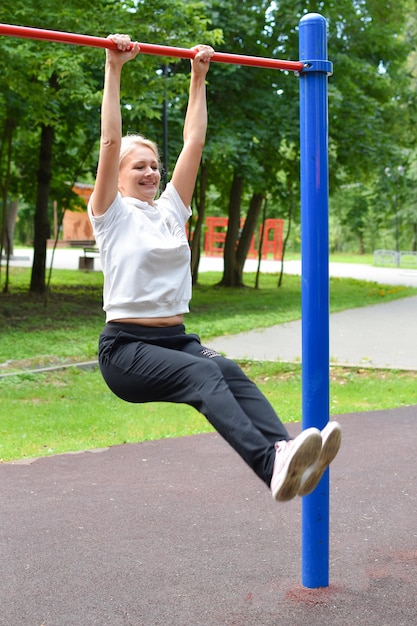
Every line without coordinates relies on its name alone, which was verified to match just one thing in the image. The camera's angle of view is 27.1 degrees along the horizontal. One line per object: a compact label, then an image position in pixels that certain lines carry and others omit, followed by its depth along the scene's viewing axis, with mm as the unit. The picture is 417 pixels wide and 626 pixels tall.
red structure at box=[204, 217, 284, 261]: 40425
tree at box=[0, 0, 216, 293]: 9961
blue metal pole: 3404
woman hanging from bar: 2939
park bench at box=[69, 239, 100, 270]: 26125
